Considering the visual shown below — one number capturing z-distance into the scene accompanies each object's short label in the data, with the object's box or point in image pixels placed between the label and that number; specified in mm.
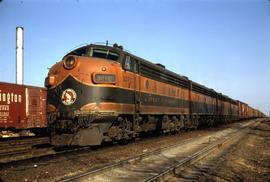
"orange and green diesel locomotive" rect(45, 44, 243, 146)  12641
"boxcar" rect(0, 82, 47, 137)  20031
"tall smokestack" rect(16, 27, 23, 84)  42312
